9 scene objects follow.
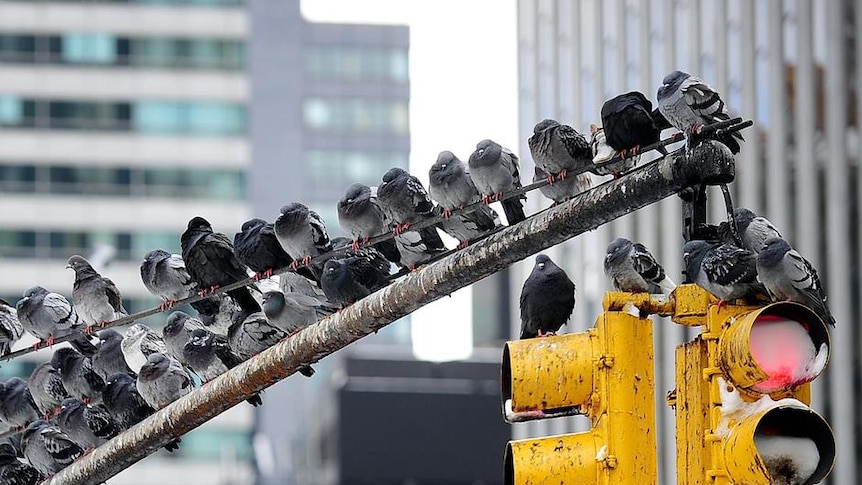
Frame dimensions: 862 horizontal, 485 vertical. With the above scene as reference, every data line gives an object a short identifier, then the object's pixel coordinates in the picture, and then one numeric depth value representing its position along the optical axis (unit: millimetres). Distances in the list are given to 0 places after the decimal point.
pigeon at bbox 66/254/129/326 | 25000
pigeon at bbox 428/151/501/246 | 18781
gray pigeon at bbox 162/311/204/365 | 21937
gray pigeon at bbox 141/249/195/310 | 22750
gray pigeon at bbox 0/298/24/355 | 24844
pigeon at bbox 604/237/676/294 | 17844
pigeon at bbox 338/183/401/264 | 20750
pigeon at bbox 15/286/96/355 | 24641
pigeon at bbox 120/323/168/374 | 22141
